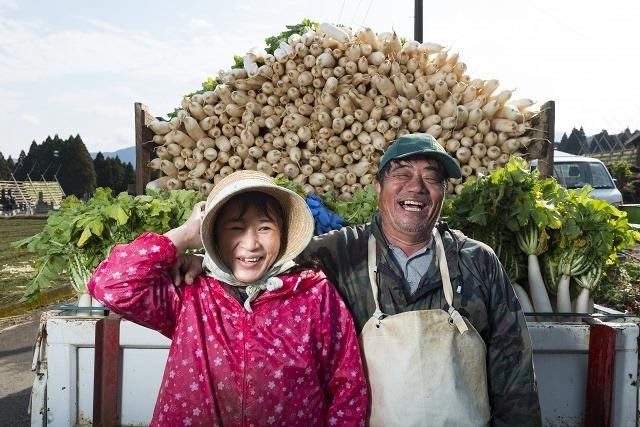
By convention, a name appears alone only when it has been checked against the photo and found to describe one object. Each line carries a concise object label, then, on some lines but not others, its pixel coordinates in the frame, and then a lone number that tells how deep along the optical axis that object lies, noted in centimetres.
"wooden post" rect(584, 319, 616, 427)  259
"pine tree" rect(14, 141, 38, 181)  7181
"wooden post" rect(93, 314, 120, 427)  257
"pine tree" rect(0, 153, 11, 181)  6291
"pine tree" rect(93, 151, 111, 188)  6487
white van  1377
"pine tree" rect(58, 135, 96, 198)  6209
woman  211
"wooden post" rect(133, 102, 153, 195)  498
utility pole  1522
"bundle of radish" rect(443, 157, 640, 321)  357
